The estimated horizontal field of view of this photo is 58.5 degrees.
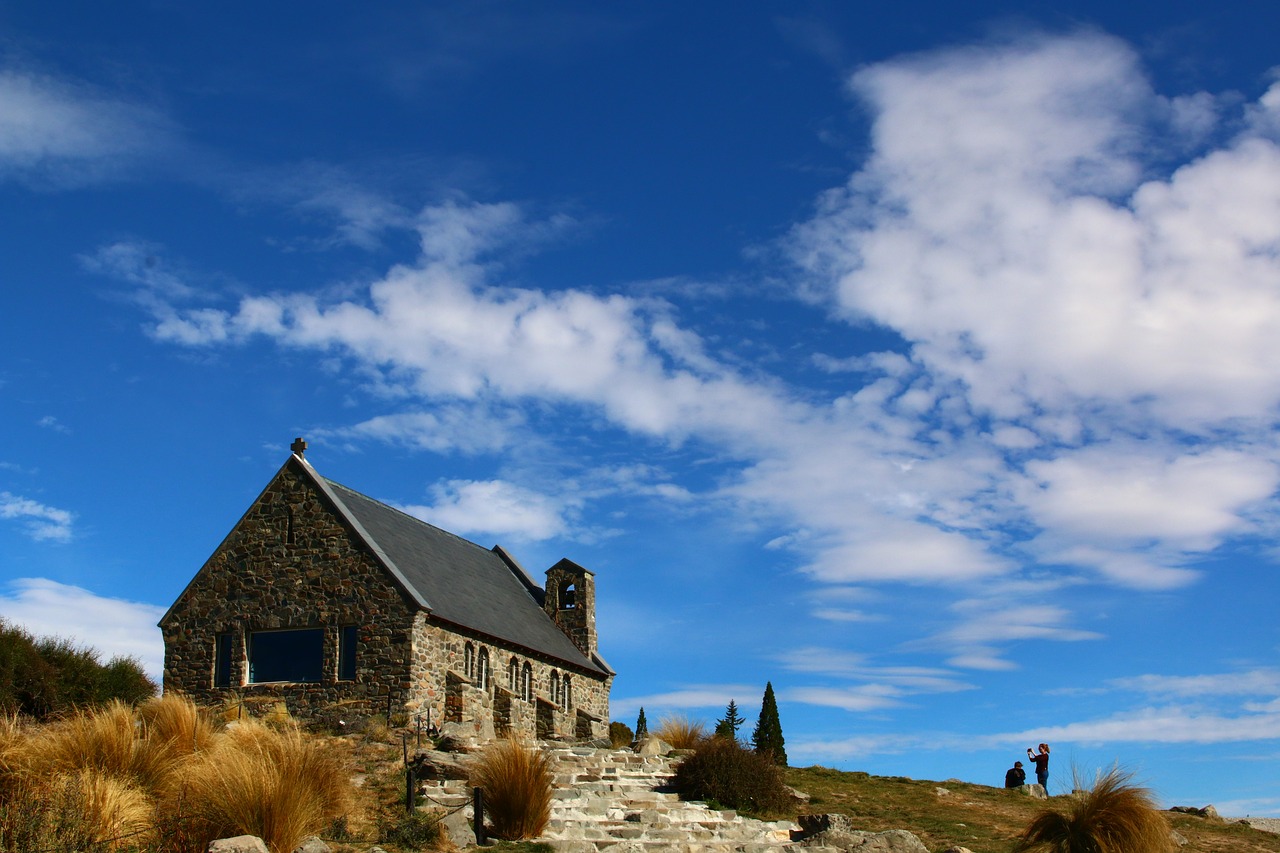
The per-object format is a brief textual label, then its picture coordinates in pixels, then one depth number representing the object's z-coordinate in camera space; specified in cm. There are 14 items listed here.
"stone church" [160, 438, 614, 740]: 2906
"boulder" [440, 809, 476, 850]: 1625
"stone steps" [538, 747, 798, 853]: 1762
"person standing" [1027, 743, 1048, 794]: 2956
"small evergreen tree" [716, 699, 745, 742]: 4374
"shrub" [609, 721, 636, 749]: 3391
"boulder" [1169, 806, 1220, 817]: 2541
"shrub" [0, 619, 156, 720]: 2291
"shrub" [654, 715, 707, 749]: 2701
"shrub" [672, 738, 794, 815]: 2161
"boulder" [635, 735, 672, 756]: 2553
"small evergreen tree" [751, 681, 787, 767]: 3947
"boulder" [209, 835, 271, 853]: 1282
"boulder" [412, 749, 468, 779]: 2080
